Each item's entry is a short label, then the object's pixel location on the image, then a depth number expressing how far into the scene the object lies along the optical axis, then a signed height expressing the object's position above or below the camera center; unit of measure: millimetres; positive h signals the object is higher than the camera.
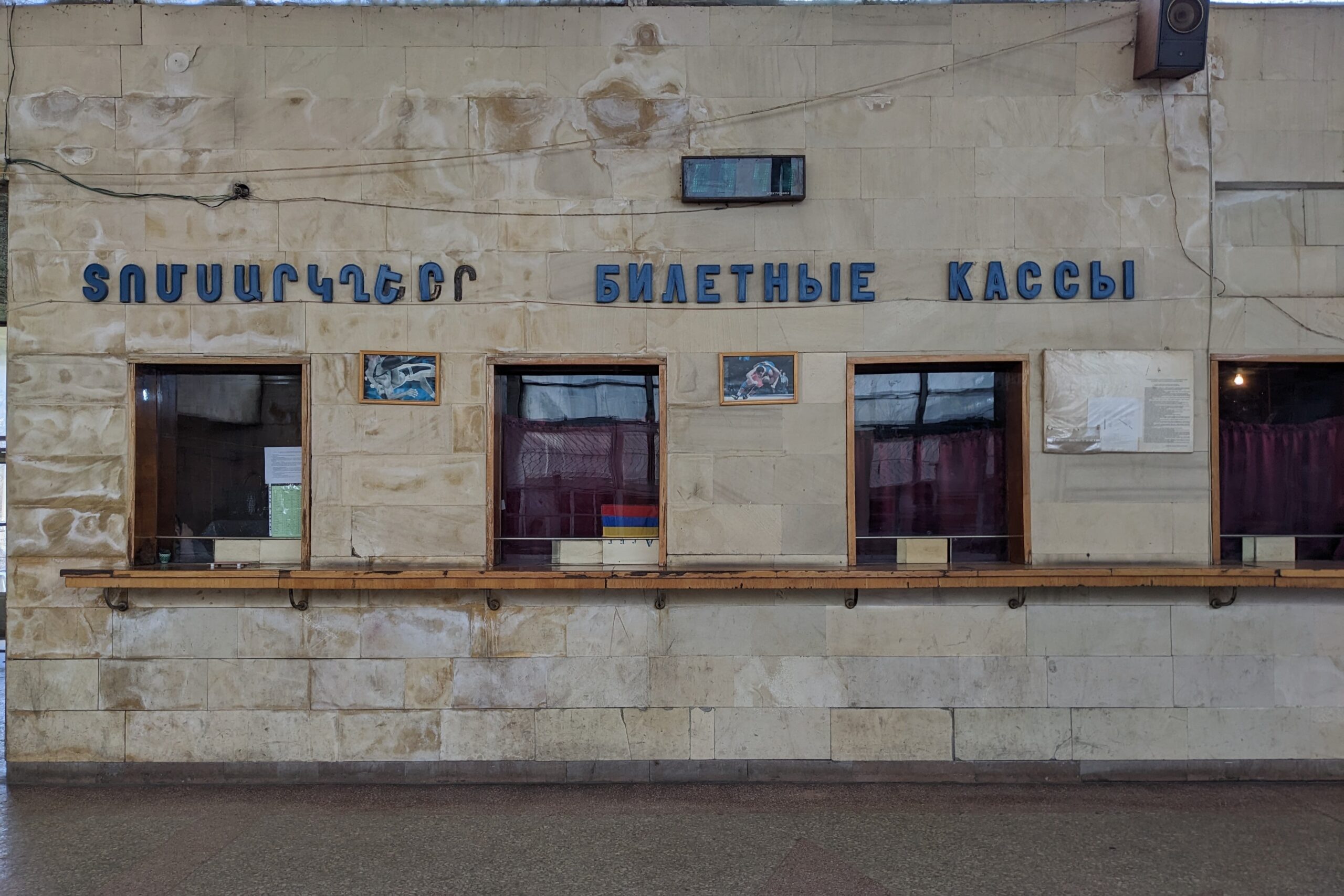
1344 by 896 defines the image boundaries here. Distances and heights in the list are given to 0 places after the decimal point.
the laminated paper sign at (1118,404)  6152 +494
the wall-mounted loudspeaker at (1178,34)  5957 +3053
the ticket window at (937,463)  6309 +80
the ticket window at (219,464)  6332 +99
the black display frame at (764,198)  6145 +1996
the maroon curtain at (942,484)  6371 -81
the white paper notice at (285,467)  6328 +78
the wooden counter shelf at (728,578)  5941 -723
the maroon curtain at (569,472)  6395 +26
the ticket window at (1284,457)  6348 +109
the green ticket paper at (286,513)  6328 -264
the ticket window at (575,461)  6348 +109
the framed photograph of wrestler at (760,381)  6145 +675
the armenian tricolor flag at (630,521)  6328 -342
